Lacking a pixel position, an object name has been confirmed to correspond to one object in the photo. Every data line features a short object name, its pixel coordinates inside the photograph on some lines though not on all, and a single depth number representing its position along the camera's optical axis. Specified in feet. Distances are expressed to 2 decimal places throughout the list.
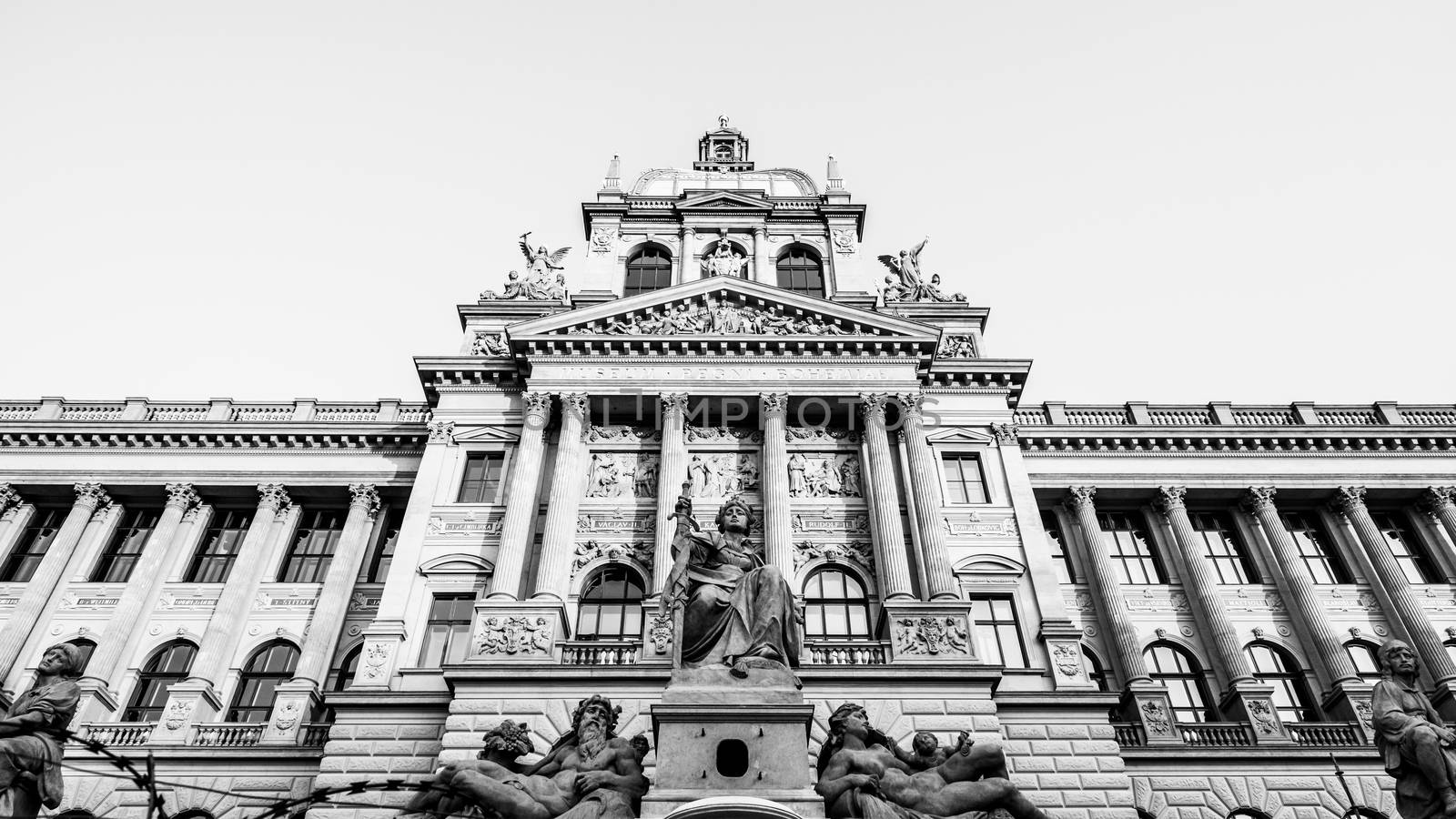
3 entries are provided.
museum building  71.82
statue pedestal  34.47
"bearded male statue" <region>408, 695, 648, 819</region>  36.04
